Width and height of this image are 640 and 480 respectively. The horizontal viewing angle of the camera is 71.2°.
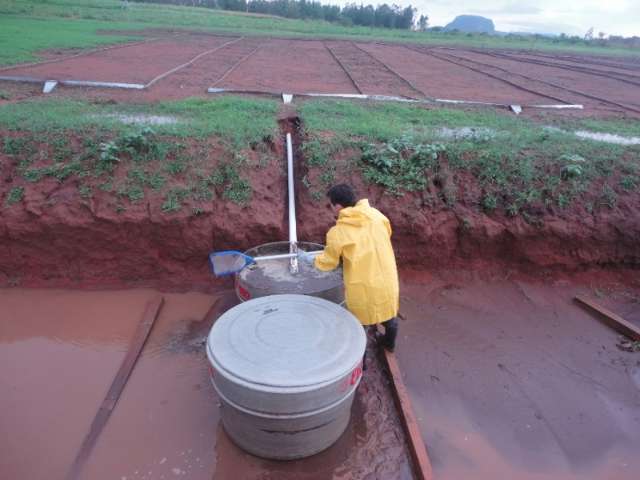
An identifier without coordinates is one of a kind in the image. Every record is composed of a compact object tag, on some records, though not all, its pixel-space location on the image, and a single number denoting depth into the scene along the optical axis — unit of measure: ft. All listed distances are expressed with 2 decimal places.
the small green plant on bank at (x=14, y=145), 18.02
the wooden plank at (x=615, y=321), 15.57
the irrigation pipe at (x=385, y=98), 30.76
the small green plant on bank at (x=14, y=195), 16.84
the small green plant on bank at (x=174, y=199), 16.98
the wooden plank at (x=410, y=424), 10.57
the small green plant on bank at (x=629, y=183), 19.35
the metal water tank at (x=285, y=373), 8.86
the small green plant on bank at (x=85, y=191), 16.88
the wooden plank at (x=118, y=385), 10.71
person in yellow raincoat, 10.98
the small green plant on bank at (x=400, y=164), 18.71
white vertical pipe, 13.94
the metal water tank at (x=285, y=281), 13.11
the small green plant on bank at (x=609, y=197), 18.89
